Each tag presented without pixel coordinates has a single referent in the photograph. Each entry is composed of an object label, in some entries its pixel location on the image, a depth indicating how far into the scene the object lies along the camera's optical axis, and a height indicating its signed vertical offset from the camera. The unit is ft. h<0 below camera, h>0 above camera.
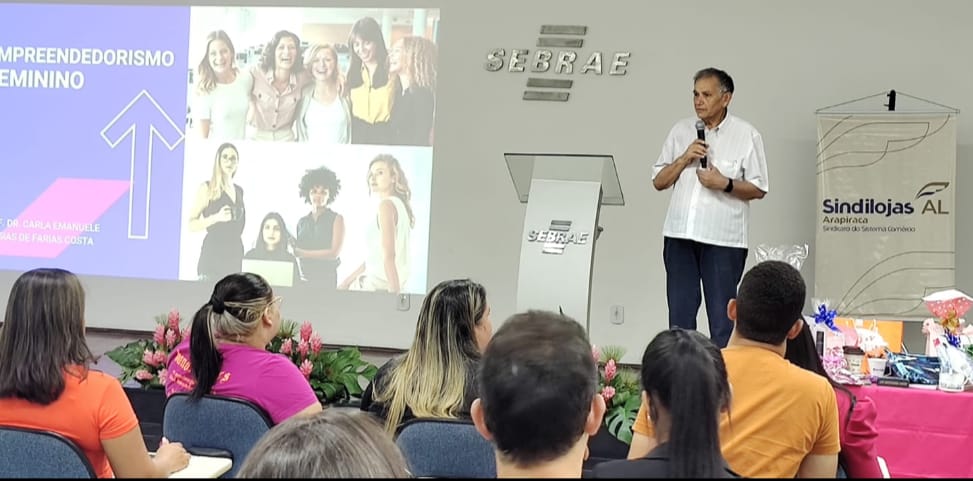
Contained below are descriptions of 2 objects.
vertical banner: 16.53 +1.11
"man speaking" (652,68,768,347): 12.94 +0.87
